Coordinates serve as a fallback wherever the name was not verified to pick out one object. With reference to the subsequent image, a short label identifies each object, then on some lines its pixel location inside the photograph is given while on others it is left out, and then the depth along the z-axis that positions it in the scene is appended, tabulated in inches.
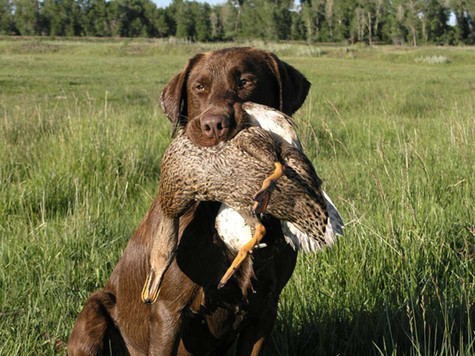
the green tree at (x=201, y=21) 3395.7
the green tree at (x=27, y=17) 3432.6
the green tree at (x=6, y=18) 3405.5
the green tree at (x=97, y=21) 3582.7
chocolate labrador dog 93.0
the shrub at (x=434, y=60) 1550.2
